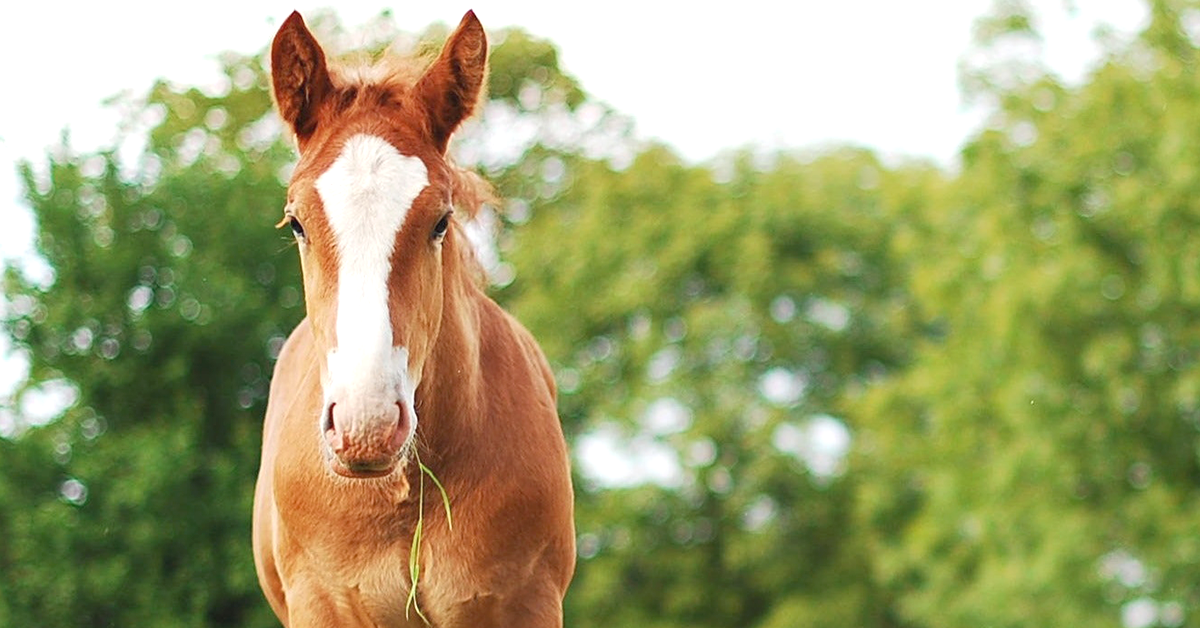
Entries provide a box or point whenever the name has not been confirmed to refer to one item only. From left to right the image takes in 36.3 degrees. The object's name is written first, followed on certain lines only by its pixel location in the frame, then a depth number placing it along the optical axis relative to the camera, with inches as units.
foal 215.8
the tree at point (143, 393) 898.7
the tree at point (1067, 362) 1159.0
